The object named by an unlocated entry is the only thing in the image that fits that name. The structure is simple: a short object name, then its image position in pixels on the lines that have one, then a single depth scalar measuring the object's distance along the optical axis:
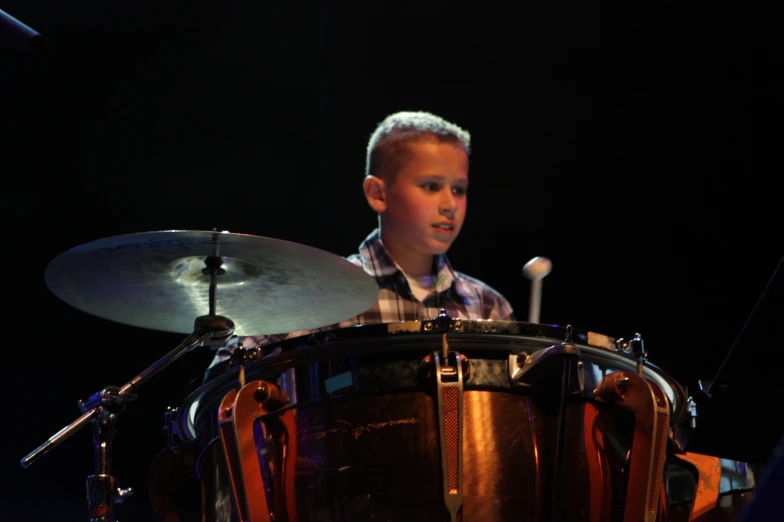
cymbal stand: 5.18
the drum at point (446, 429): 5.06
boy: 5.97
